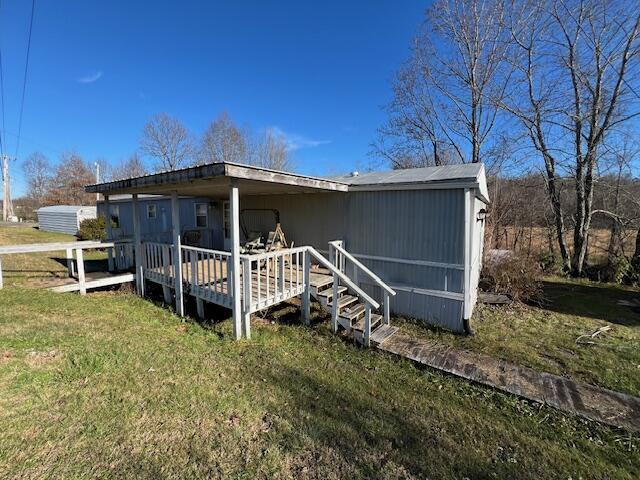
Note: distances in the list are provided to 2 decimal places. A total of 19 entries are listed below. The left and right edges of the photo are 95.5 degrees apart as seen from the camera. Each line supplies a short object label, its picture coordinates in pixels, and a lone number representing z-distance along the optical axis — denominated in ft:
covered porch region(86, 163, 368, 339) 13.98
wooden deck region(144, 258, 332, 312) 16.07
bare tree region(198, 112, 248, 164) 76.64
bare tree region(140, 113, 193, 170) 80.53
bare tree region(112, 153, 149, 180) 97.45
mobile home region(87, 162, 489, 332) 16.22
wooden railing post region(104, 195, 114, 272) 23.90
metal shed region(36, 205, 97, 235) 61.31
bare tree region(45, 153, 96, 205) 94.17
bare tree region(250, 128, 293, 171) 78.89
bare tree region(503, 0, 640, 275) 30.60
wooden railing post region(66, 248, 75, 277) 22.48
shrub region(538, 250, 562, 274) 34.79
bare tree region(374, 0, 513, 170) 40.11
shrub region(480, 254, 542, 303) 23.86
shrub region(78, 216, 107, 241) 49.52
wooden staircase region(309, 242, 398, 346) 15.56
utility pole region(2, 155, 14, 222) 92.38
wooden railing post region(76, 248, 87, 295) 19.90
